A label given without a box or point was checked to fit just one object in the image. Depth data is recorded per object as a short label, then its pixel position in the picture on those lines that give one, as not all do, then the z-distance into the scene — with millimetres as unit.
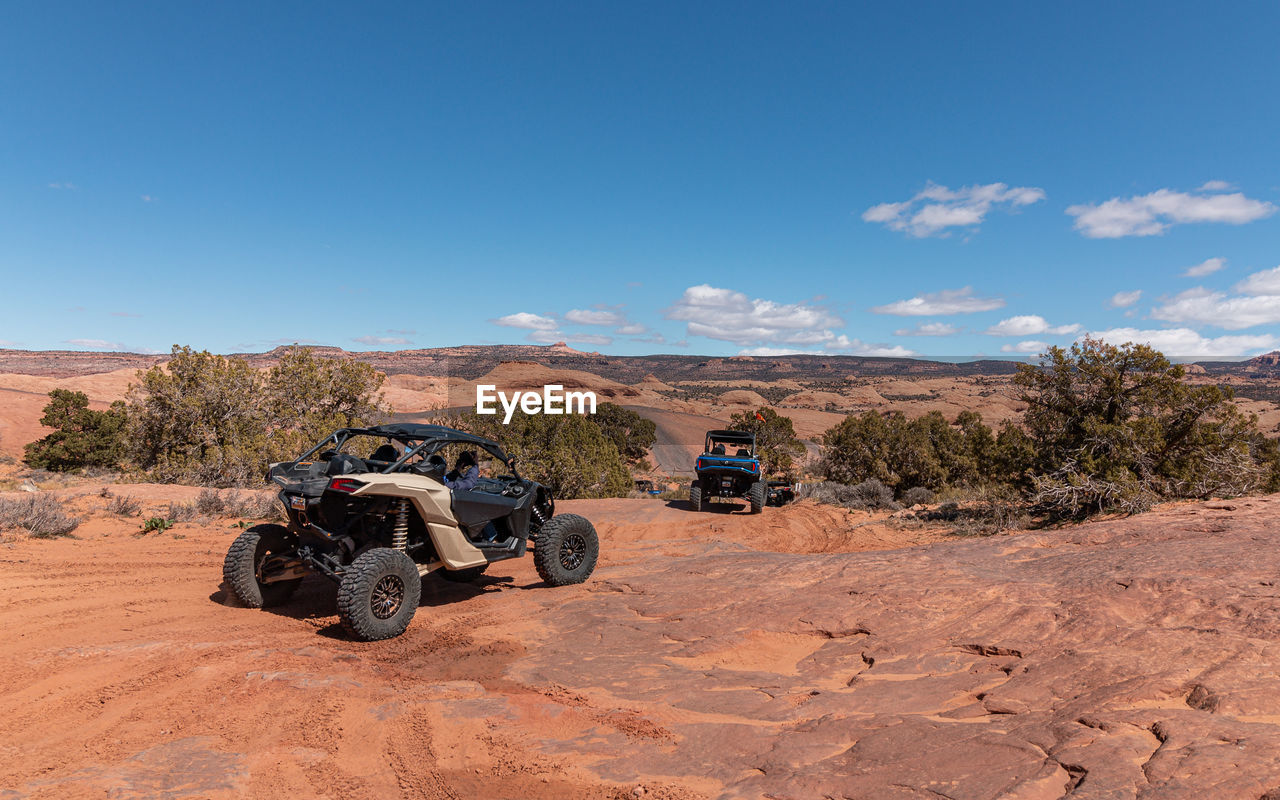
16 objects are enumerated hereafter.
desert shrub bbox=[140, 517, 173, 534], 9844
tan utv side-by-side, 5953
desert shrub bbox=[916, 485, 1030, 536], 12625
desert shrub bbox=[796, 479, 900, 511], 17689
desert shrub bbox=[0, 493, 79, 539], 8758
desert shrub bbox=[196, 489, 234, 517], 11325
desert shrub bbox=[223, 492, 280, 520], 11766
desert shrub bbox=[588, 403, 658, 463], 41219
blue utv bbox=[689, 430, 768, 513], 16500
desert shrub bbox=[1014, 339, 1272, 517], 11758
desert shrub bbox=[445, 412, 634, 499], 20688
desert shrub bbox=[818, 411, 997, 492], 22453
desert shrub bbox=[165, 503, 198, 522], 10766
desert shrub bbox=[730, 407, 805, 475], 28844
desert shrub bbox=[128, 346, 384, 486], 17953
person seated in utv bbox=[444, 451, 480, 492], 7641
